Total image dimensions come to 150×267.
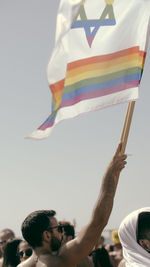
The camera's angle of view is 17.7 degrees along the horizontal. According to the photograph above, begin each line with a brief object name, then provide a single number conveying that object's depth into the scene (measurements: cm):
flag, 470
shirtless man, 367
